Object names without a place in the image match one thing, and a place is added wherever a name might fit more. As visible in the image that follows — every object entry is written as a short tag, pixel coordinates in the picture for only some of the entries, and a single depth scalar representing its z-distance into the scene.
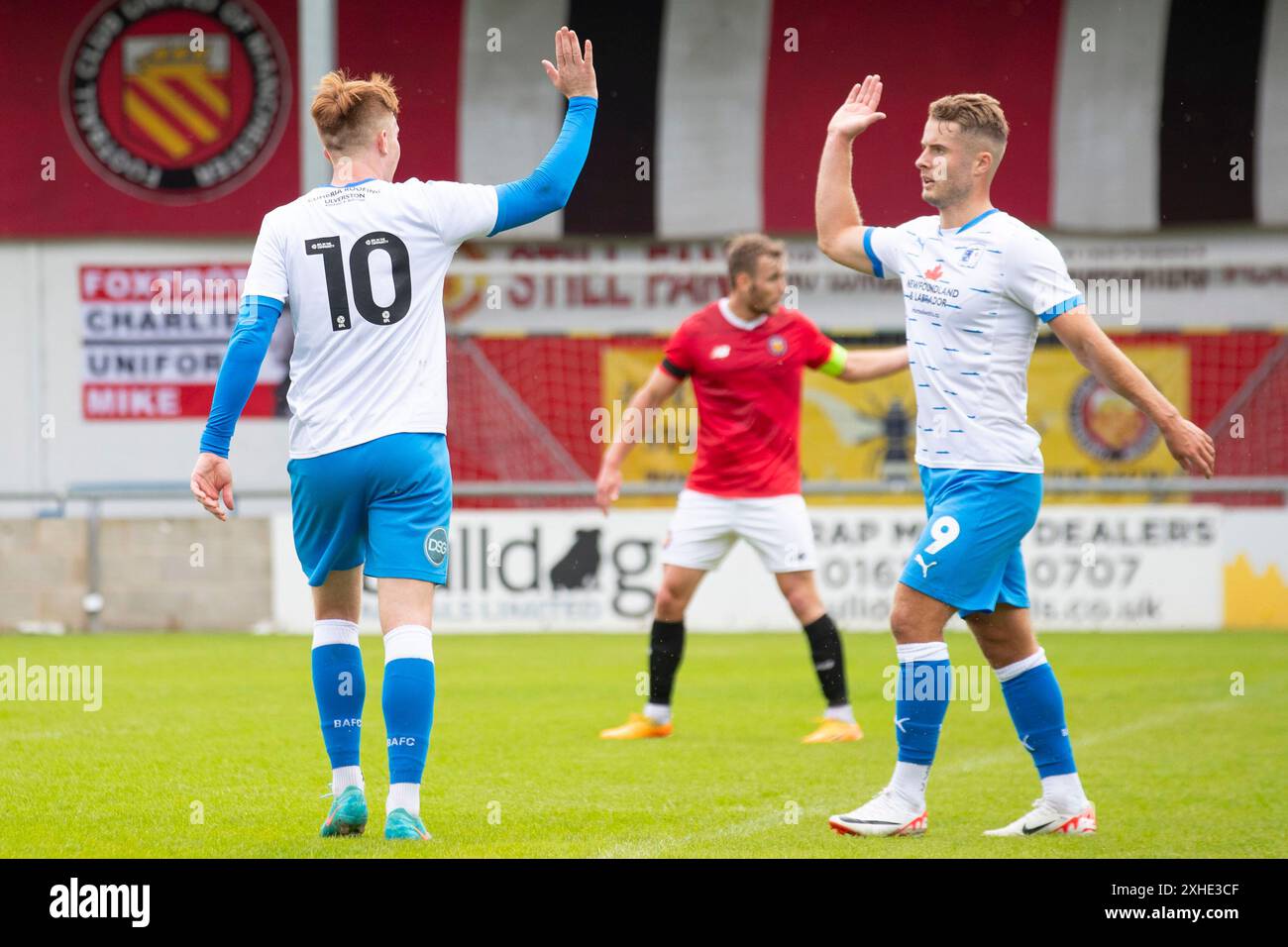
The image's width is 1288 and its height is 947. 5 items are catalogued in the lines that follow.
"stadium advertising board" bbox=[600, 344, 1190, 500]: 17.73
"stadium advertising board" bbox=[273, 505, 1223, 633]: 13.65
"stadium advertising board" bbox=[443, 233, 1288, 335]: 19.00
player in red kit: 8.25
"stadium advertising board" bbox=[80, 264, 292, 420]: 19.48
